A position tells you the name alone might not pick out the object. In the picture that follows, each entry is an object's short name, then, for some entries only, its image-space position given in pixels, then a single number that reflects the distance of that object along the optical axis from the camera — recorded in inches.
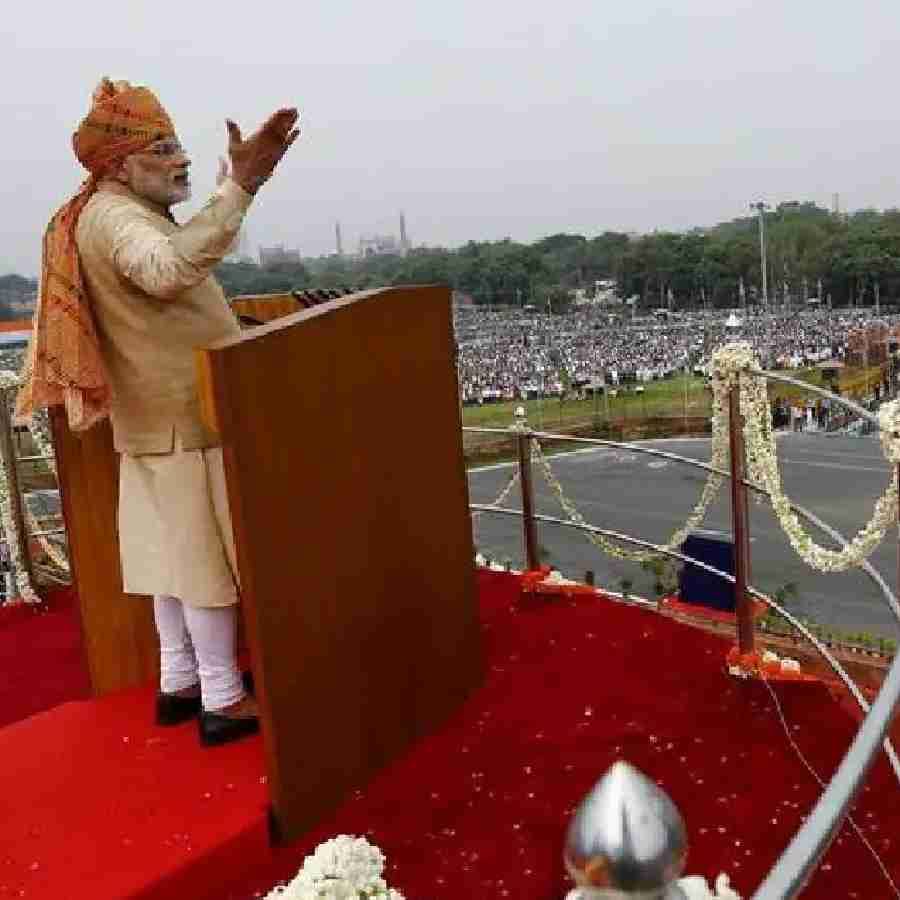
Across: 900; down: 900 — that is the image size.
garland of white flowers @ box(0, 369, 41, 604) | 188.4
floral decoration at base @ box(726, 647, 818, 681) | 126.1
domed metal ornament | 31.6
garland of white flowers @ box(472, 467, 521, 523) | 222.7
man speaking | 105.9
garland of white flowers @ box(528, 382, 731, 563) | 146.1
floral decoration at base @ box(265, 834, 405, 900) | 82.5
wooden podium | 95.7
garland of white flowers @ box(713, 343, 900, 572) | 102.0
